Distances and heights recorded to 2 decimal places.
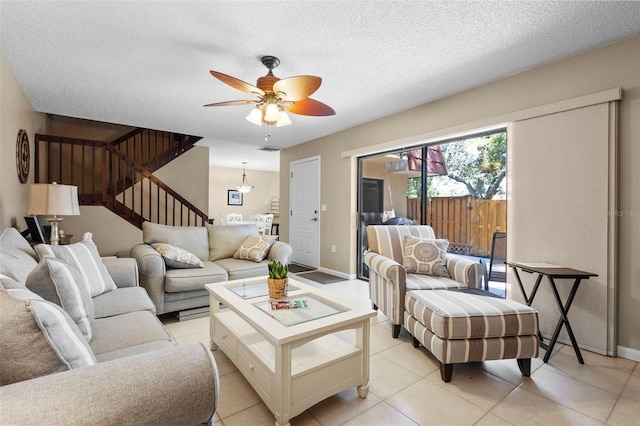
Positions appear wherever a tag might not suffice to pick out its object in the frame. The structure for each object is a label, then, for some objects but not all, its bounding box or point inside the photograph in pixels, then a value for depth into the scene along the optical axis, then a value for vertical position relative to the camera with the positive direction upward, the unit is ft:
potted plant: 6.48 -1.50
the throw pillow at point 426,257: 9.04 -1.34
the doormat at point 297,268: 16.34 -3.20
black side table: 6.70 -1.59
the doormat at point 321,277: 14.17 -3.24
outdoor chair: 9.81 -1.64
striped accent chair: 7.83 -1.70
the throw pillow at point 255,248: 11.07 -1.35
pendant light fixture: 28.40 +3.14
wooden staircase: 14.70 +2.37
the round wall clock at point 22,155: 10.00 +1.99
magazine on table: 5.98 -1.90
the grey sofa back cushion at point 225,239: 11.64 -1.07
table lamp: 8.38 +0.35
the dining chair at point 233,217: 28.09 -0.40
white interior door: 16.84 +0.13
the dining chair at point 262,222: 26.77 -0.83
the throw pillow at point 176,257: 9.27 -1.42
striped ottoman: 5.94 -2.43
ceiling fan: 6.68 +2.94
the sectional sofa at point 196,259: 8.75 -1.62
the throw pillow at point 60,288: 4.21 -1.11
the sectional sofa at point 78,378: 2.14 -1.36
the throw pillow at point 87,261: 5.95 -1.08
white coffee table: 4.63 -2.58
